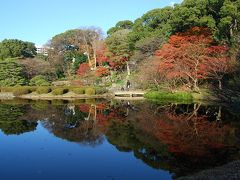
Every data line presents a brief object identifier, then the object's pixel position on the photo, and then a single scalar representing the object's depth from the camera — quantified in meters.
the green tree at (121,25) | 50.16
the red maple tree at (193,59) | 22.33
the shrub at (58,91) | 29.67
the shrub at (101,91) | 29.70
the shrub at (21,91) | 31.22
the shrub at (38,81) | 35.65
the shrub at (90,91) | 29.34
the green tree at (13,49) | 46.38
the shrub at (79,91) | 29.63
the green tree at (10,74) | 34.95
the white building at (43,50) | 52.35
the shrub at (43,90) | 30.38
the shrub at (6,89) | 32.43
